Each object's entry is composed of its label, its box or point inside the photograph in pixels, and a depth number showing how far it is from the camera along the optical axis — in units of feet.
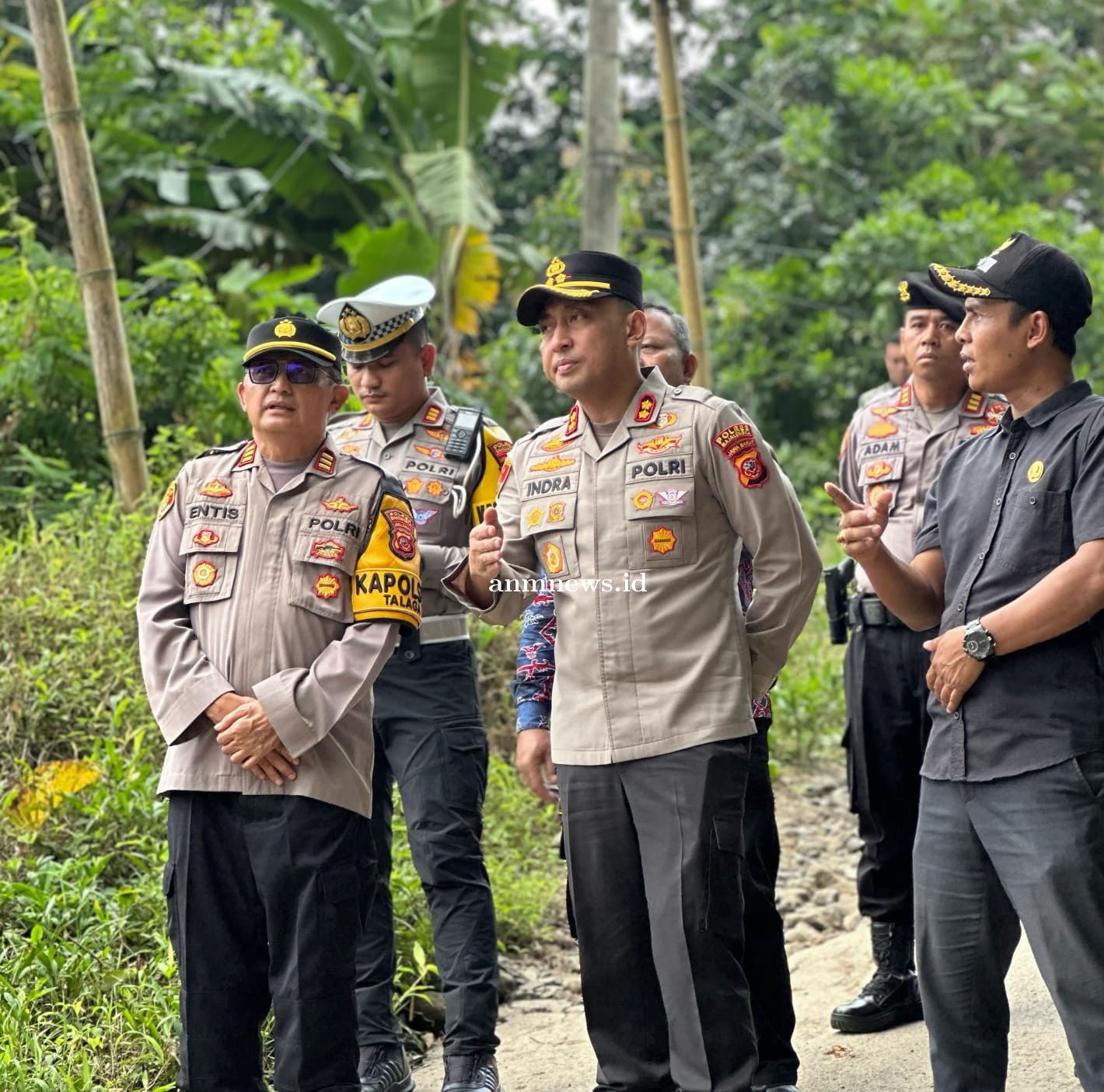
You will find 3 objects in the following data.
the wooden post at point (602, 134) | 32.73
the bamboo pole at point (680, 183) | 31.91
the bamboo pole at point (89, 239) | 22.30
